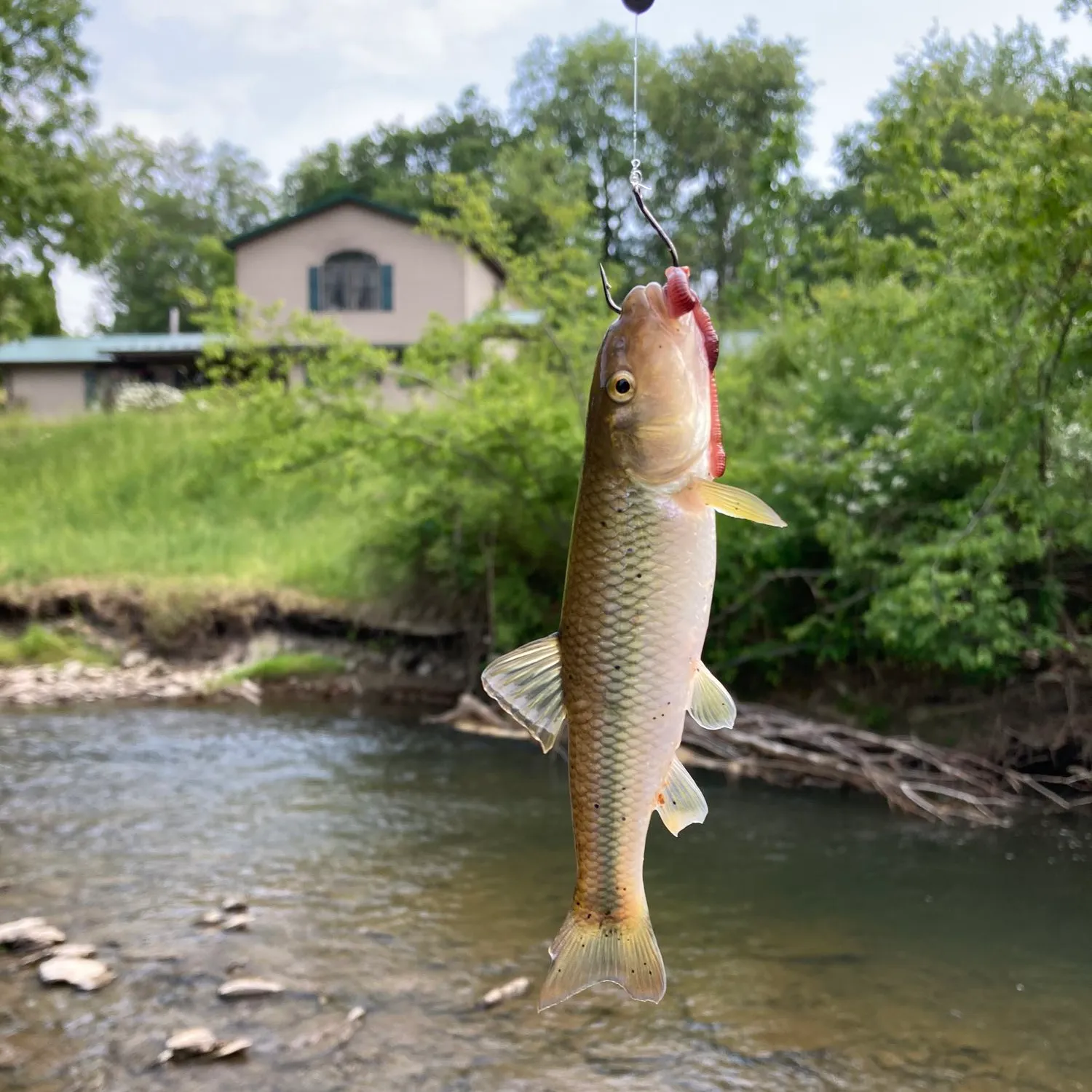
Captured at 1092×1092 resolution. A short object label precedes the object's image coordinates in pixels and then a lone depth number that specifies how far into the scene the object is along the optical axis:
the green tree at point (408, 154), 43.93
